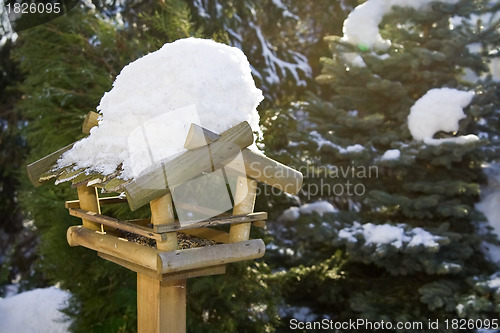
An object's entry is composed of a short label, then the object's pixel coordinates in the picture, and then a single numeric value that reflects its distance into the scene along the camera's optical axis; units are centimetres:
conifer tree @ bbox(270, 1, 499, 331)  318
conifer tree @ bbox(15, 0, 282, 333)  312
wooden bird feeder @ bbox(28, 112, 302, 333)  147
